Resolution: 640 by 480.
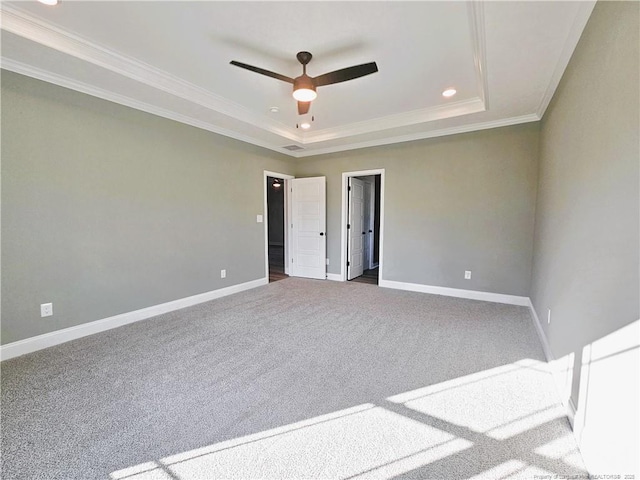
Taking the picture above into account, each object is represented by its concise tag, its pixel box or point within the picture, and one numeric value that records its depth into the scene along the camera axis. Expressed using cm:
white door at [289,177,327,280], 554
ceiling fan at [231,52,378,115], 231
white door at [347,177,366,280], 554
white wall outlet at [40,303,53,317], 268
